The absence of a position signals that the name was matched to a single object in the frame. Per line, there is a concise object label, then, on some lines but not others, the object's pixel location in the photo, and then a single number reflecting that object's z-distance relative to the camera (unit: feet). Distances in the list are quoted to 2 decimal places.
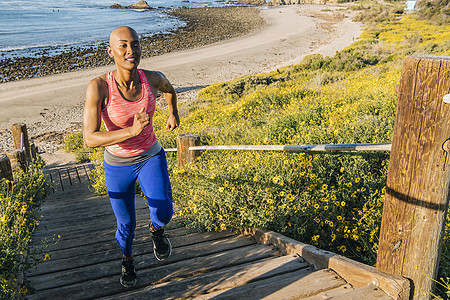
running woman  8.93
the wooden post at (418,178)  7.61
